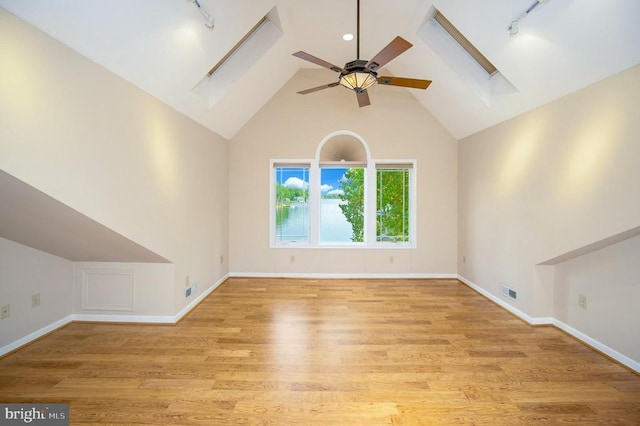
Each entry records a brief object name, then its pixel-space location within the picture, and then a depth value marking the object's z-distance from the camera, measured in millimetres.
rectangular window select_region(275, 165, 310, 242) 5496
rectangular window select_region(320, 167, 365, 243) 5562
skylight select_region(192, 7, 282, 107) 3719
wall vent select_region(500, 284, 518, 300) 3771
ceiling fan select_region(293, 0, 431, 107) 2392
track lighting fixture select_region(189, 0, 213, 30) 2528
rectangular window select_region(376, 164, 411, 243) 5469
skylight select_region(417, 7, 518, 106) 3590
